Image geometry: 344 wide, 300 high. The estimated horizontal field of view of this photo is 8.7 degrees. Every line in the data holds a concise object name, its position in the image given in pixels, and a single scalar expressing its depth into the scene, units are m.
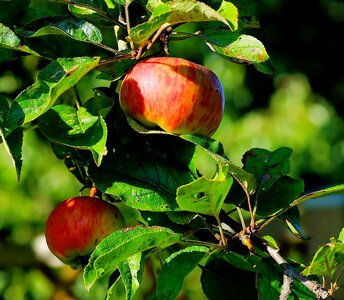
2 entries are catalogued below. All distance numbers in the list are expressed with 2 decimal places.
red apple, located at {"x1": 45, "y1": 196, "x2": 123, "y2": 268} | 1.60
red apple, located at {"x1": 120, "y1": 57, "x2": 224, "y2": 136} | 1.53
